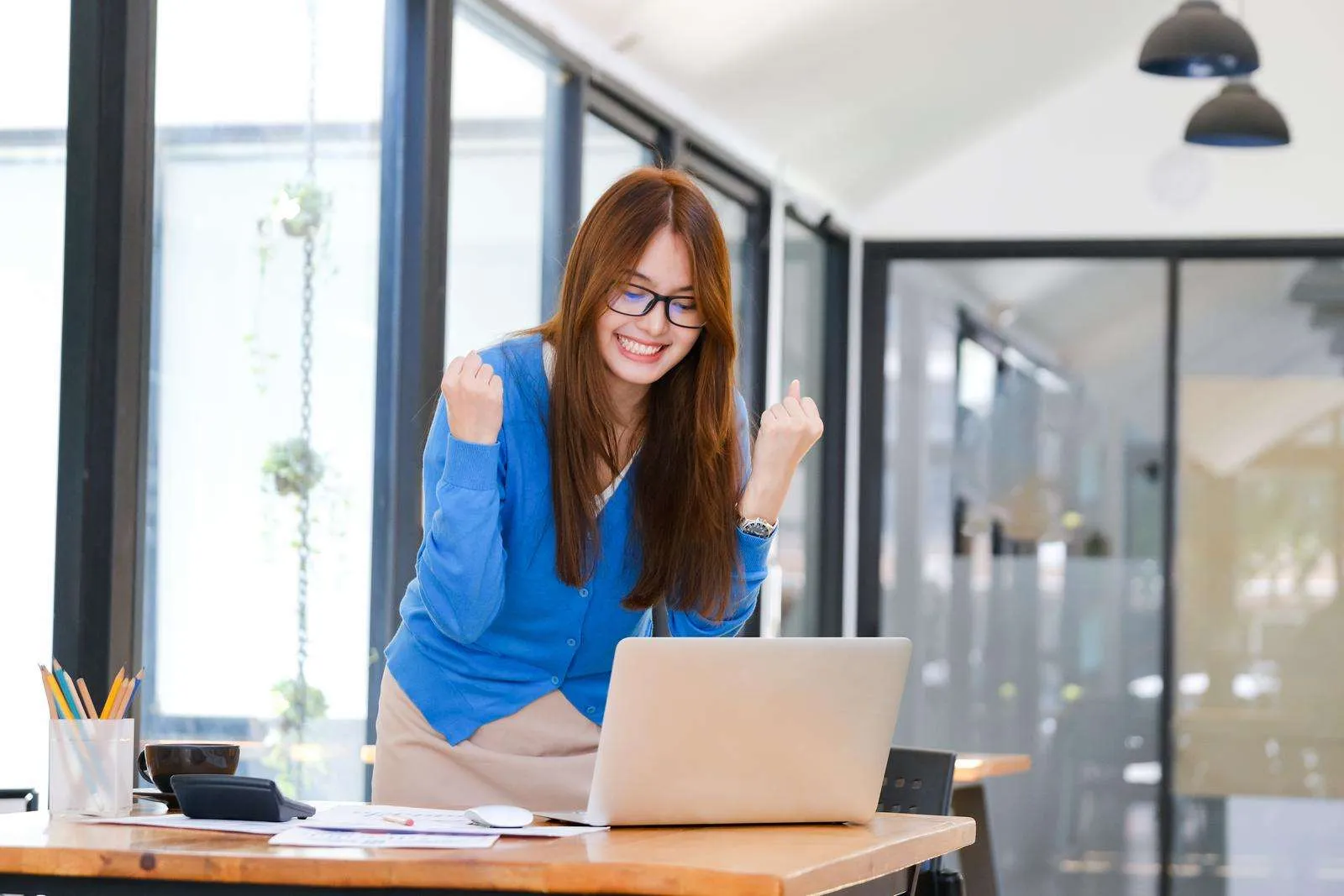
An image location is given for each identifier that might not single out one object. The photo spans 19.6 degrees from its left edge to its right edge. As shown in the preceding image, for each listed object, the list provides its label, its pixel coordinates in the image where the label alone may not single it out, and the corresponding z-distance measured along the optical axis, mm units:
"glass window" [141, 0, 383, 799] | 5937
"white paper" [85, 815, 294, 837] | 4221
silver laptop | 4243
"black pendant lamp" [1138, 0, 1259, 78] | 7526
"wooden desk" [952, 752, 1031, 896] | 6726
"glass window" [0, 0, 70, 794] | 5582
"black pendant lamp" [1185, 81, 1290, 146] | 8849
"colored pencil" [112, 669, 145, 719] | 4470
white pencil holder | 4418
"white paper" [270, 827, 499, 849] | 4104
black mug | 4519
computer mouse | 4243
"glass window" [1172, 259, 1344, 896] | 11351
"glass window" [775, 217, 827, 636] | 11191
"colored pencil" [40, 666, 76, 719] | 4441
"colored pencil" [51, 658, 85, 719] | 4443
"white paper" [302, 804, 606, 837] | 4214
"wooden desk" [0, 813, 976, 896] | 3953
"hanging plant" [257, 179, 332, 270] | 6249
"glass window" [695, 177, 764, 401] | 10129
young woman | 4675
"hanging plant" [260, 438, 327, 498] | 6277
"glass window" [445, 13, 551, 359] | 7053
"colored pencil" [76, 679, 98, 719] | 4475
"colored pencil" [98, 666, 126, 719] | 4469
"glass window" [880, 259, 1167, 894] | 11707
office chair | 5206
